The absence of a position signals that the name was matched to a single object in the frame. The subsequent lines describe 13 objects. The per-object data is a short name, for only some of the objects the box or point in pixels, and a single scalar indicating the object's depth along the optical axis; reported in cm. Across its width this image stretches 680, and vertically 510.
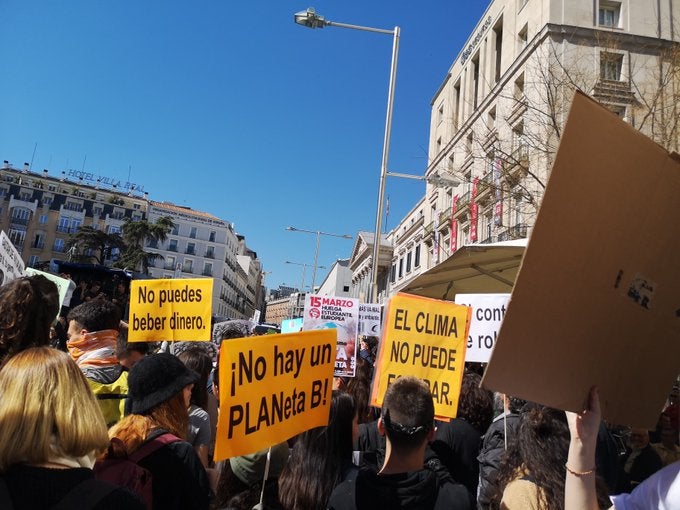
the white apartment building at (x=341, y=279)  9812
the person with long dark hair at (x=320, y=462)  259
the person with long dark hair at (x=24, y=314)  275
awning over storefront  604
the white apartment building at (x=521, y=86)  1421
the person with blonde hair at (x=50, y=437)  151
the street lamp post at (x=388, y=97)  1330
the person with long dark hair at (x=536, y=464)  212
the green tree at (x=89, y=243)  5538
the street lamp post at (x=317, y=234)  3838
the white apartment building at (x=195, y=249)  8638
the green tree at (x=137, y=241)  5762
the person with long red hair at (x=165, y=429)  246
